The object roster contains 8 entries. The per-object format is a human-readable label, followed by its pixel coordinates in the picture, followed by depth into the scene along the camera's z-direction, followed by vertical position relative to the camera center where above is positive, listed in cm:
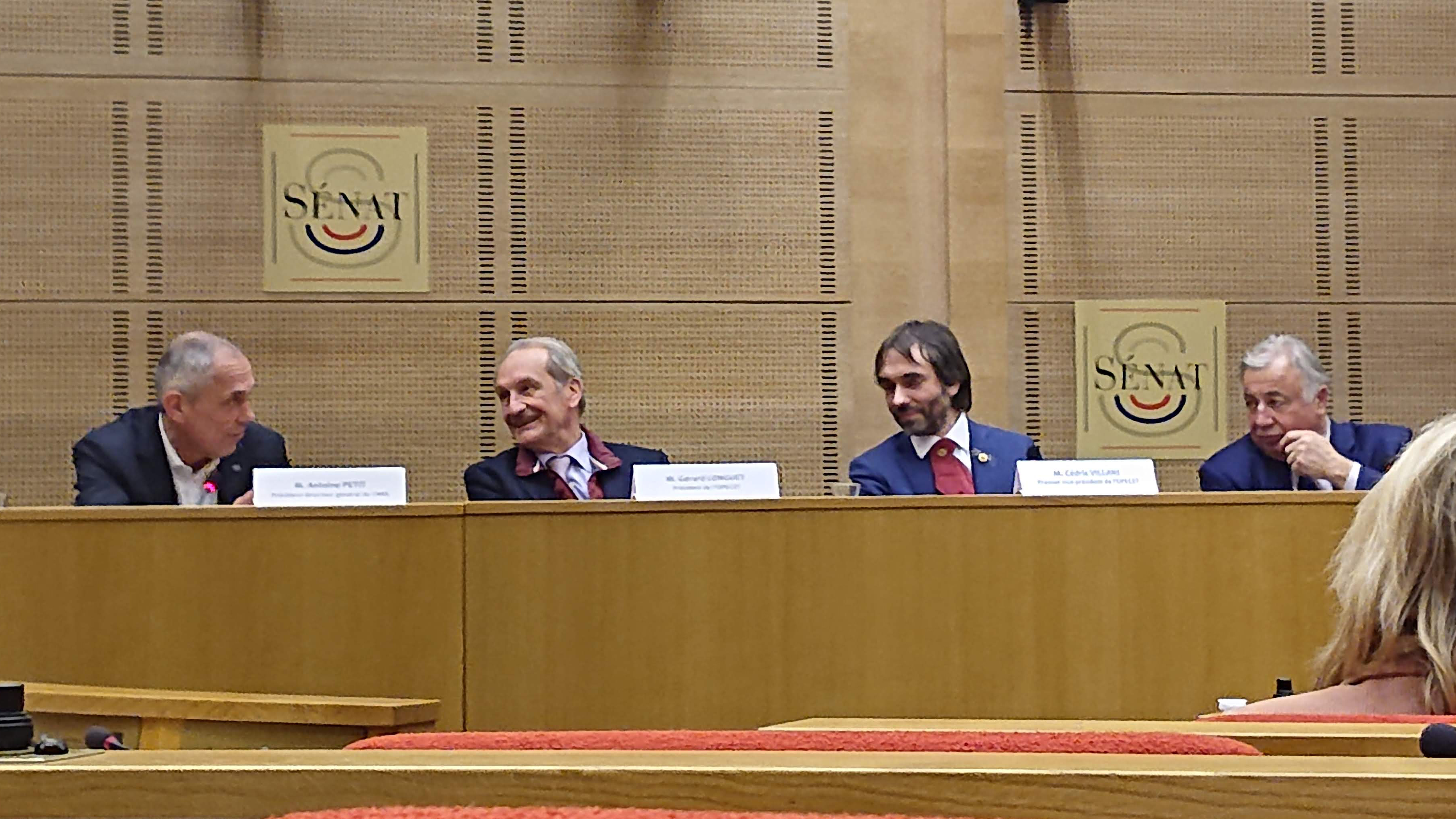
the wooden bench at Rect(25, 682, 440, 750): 249 -40
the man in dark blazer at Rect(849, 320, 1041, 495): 518 +4
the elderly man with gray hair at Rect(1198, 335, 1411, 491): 536 +4
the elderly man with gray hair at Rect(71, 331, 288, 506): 492 +6
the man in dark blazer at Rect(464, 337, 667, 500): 505 +2
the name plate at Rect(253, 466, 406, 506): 403 -7
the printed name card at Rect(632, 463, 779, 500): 414 -8
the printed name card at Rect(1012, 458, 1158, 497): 411 -8
